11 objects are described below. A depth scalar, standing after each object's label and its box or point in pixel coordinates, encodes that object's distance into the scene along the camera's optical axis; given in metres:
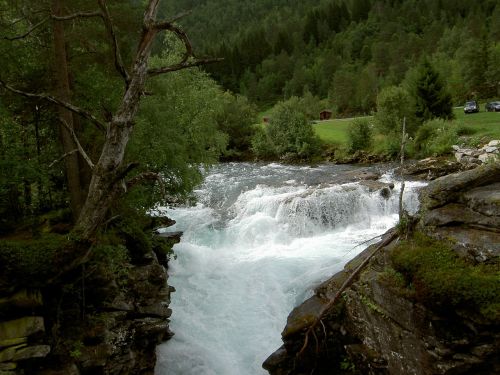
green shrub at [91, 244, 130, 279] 8.14
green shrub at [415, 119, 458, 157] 29.08
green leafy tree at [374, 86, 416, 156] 33.99
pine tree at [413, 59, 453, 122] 35.38
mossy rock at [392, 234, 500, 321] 5.86
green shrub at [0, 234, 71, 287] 6.83
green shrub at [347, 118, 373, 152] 37.06
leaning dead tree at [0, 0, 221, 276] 5.94
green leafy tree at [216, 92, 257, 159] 48.03
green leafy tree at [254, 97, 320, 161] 40.59
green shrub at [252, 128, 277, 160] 43.97
